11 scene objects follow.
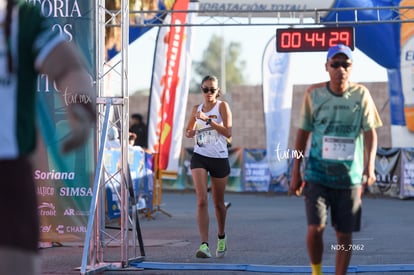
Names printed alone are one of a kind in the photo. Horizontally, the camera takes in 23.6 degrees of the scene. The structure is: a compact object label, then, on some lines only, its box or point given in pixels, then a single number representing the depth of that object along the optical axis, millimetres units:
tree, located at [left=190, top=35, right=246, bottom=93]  114688
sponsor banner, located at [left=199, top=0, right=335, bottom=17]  18047
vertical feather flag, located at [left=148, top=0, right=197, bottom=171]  19859
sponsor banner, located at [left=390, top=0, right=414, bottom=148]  21547
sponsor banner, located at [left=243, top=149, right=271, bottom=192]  26844
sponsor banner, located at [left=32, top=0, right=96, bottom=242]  9930
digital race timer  16047
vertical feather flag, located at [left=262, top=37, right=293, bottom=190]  22141
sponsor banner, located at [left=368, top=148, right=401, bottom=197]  24250
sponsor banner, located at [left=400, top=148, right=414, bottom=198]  23688
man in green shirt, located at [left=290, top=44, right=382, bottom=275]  7246
